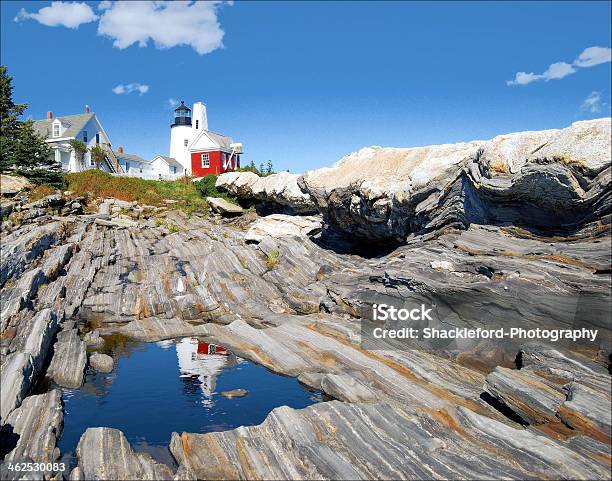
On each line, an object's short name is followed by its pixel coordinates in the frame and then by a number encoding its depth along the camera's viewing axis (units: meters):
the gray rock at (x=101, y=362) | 20.27
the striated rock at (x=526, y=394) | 12.93
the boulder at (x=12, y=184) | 41.34
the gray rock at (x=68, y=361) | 18.56
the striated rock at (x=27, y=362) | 15.65
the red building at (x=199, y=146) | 71.00
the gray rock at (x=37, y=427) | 12.82
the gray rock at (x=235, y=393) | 17.62
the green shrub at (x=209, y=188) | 56.94
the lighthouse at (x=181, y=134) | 76.56
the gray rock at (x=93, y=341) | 22.98
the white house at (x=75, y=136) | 60.38
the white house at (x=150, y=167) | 70.64
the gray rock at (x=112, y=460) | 11.70
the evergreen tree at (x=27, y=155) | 46.52
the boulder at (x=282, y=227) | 37.75
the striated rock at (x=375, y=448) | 10.95
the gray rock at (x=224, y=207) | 51.25
